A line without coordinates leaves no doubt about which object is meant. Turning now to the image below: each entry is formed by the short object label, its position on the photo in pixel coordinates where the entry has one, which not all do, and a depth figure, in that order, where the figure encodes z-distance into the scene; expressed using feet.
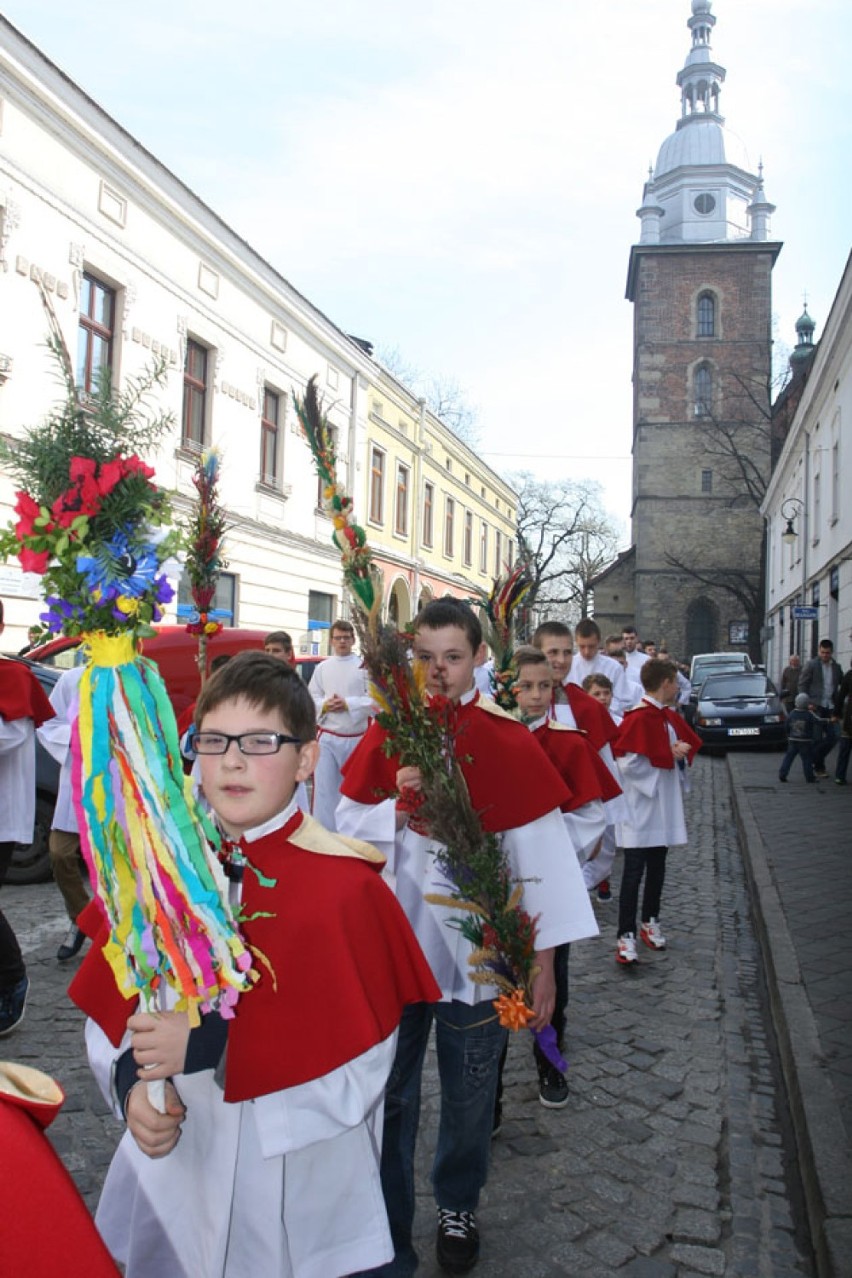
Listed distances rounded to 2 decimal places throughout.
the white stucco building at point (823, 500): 65.67
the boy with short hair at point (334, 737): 25.22
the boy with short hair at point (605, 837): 16.15
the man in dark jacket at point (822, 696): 48.37
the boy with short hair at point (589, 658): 27.84
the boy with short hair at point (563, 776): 12.32
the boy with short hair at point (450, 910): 9.04
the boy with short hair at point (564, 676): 18.10
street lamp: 80.18
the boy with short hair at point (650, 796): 19.16
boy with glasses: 6.08
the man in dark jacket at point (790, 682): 62.13
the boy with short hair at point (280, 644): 23.62
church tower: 164.76
